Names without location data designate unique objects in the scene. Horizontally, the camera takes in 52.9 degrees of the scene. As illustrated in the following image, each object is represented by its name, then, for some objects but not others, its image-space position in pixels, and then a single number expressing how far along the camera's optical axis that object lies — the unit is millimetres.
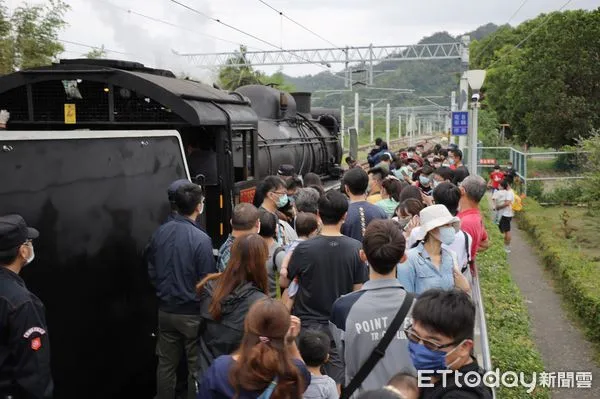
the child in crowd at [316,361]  2986
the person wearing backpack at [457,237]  4559
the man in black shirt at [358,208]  5094
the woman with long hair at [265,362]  2523
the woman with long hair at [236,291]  3402
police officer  3047
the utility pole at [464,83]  15430
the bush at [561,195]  21042
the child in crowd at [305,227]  4310
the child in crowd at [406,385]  2102
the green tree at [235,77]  36125
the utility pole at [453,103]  28130
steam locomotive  3807
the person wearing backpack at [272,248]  4463
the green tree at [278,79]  42384
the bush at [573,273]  8320
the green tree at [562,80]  27266
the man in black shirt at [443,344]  2359
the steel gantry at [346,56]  26219
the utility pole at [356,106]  31727
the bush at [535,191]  21406
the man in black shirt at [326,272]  3900
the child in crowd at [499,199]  11805
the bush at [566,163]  23331
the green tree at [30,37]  16255
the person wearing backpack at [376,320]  3014
